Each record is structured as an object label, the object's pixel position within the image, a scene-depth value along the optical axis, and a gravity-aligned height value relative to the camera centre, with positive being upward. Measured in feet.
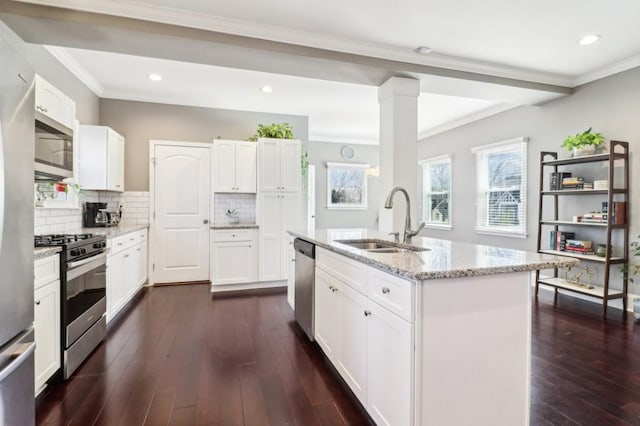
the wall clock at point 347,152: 25.73 +4.49
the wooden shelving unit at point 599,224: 11.32 -0.46
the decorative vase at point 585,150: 12.24 +2.31
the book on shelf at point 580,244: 12.58 -1.32
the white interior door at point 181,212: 15.60 -0.28
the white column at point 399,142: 11.17 +2.35
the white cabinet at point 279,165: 15.12 +2.03
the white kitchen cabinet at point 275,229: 15.03 -1.02
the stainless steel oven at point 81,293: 7.14 -2.18
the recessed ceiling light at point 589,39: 9.79 +5.30
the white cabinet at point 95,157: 12.88 +1.95
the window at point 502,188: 15.92 +1.16
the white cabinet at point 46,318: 6.26 -2.32
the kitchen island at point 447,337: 4.46 -1.91
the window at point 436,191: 21.22 +1.21
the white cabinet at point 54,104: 8.15 +2.82
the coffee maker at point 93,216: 13.26 -0.44
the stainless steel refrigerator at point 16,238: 3.50 -0.39
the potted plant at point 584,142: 12.20 +2.62
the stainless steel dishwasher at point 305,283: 8.82 -2.19
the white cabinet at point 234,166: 15.39 +1.97
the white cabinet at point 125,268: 10.53 -2.37
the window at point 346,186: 25.46 +1.79
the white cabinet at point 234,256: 14.37 -2.25
